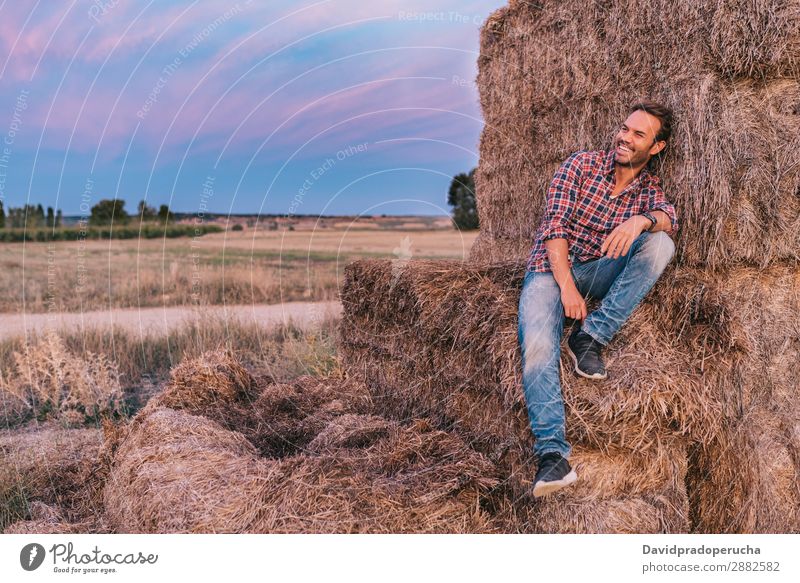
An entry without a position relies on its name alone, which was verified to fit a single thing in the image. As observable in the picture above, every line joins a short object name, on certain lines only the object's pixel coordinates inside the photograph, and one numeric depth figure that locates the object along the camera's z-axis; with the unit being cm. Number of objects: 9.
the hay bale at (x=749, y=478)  366
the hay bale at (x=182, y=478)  356
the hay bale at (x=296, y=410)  487
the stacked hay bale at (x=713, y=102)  369
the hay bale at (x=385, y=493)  348
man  347
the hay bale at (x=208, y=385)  517
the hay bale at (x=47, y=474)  444
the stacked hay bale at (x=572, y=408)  342
